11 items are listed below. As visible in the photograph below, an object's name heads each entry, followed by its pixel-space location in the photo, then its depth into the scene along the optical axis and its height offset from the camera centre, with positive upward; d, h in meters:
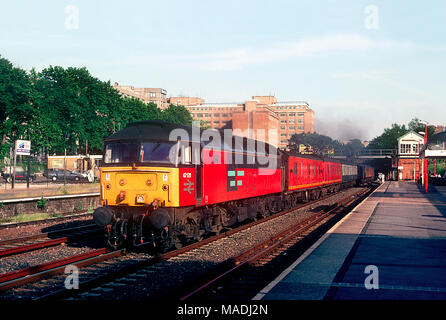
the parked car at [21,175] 48.71 -1.06
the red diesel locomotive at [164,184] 13.02 -0.59
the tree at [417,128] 158.25 +11.65
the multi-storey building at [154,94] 180.88 +26.57
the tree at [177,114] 81.97 +8.76
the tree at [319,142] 85.94 +3.83
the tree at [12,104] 48.97 +6.38
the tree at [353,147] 90.09 +3.01
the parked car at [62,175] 53.50 -1.19
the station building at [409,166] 91.75 -0.73
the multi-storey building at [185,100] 184.50 +24.98
